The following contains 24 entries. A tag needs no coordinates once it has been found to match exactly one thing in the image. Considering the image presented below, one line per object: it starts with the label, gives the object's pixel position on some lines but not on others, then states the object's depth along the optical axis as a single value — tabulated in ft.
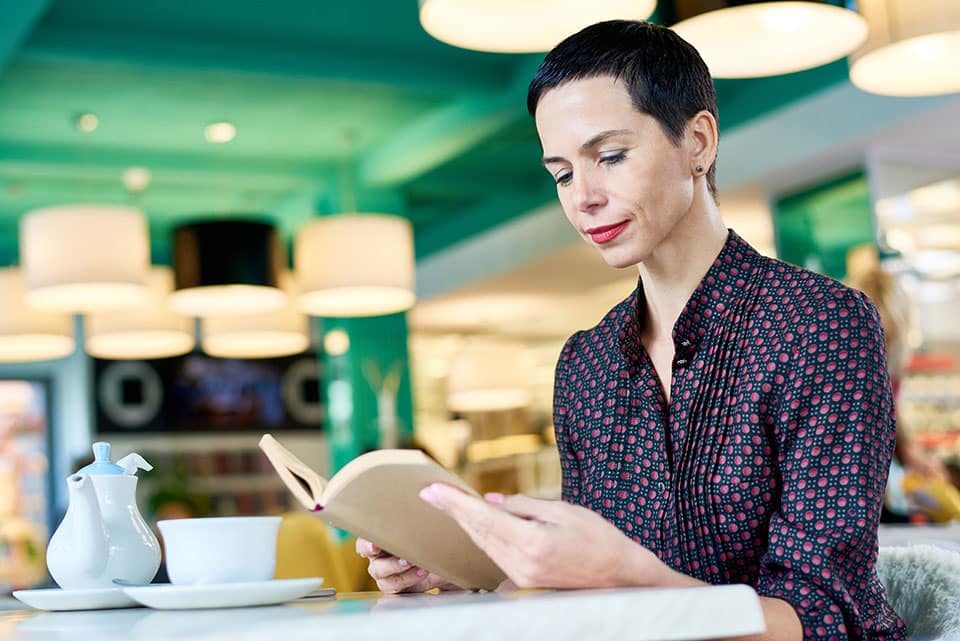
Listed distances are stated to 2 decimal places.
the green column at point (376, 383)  29.43
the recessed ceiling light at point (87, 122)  24.12
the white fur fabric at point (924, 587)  4.55
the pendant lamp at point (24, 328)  24.52
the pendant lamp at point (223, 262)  21.71
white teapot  4.26
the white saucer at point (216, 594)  3.51
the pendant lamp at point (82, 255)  19.71
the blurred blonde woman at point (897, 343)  12.35
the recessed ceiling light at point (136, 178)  27.22
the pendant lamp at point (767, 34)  10.65
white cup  3.81
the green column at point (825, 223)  21.35
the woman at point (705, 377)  4.09
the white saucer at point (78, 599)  4.10
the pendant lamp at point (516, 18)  10.58
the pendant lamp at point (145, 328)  26.30
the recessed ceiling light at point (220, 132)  25.16
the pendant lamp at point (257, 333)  26.73
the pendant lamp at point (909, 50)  11.33
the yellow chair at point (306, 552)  14.28
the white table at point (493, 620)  2.74
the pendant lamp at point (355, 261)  20.66
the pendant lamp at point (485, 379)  35.45
